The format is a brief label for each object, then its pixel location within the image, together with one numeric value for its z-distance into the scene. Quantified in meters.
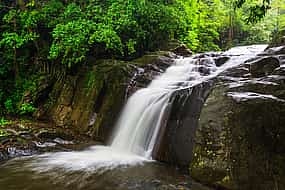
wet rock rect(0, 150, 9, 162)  5.57
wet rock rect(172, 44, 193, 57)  11.02
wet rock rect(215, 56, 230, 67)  9.14
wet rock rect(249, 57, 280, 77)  5.75
